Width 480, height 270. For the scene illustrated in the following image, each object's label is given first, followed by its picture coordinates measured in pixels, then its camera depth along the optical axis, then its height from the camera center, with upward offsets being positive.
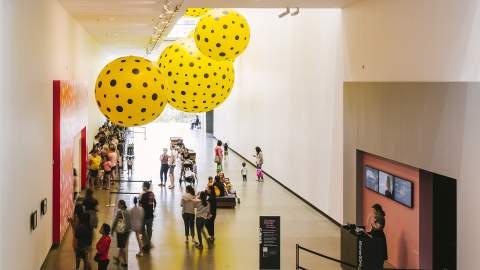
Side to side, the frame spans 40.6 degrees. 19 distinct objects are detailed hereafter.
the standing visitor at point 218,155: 23.30 -0.99
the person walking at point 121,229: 11.20 -1.78
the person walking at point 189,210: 12.73 -1.63
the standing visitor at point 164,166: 20.81 -1.24
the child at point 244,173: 22.07 -1.54
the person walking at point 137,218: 11.80 -1.65
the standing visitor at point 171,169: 20.61 -1.31
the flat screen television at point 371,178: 12.39 -0.98
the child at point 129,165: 23.23 -1.34
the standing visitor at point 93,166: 18.84 -1.13
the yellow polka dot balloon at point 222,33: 9.21 +1.37
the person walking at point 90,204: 11.63 -1.40
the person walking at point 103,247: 10.18 -1.88
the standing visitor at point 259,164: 21.95 -1.22
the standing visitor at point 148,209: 12.81 -1.61
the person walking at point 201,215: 12.63 -1.71
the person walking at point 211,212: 13.10 -1.71
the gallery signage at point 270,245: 10.86 -1.98
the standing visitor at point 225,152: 29.05 -1.13
